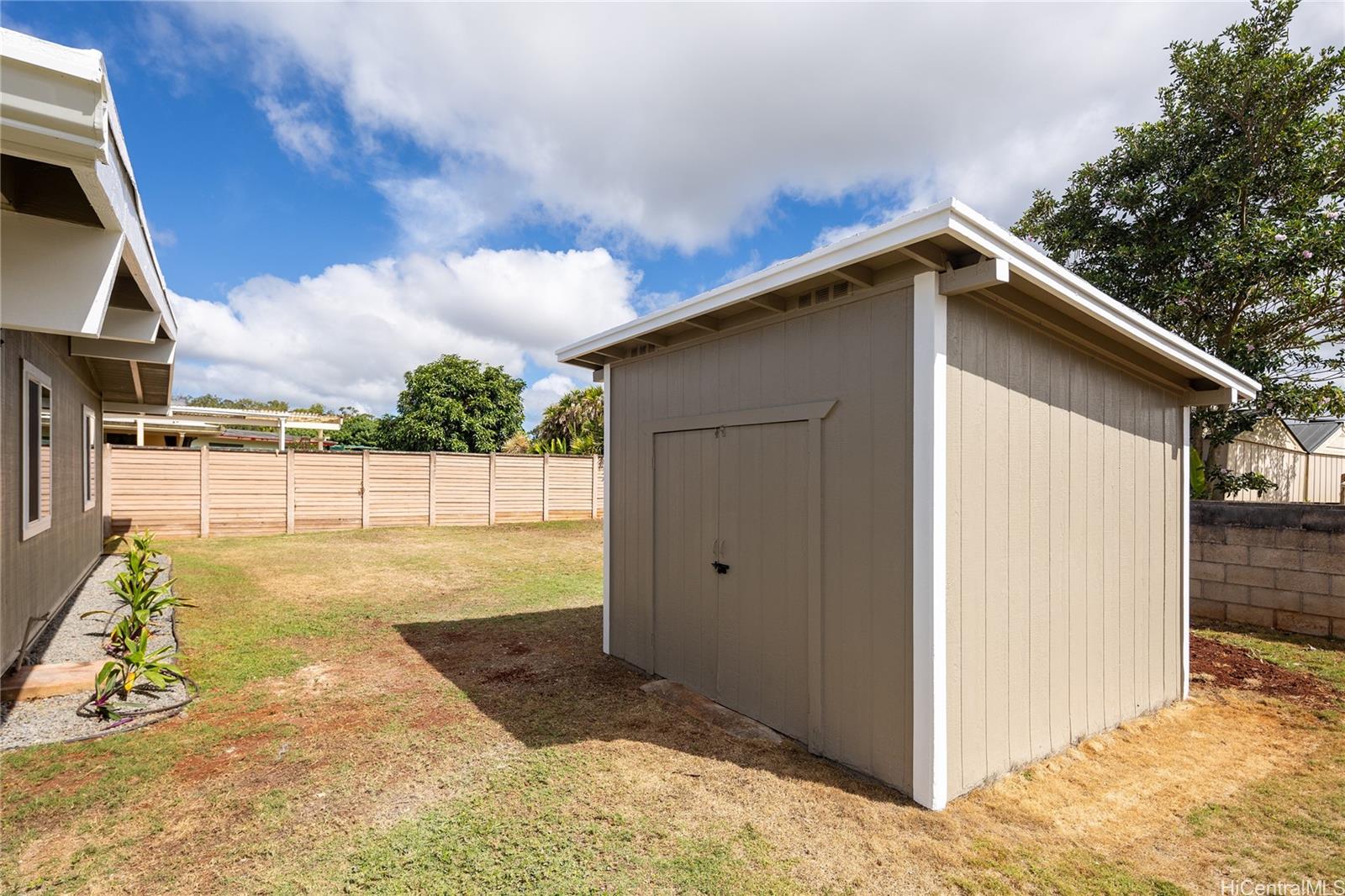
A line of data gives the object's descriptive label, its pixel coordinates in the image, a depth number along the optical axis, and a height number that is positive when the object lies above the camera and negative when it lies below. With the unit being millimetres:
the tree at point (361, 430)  27438 +896
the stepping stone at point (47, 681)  3662 -1486
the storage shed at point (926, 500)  2812 -291
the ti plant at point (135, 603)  4395 -1229
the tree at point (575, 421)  21828 +1083
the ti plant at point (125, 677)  3529 -1445
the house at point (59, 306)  1709 +871
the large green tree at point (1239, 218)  6945 +3087
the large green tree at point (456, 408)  21062 +1514
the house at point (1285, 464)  9633 -225
